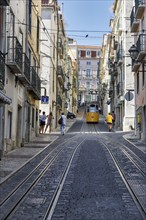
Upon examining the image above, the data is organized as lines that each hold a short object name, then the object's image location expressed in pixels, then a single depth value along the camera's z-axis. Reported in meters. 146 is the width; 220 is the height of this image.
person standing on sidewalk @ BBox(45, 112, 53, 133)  31.24
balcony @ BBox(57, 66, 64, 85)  43.34
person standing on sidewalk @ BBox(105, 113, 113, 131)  33.91
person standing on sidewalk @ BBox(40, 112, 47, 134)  29.72
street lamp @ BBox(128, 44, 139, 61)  19.42
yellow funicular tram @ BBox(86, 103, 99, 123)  51.25
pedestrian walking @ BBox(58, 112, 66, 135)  28.79
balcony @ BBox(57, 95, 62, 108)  44.81
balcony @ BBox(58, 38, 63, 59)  43.50
